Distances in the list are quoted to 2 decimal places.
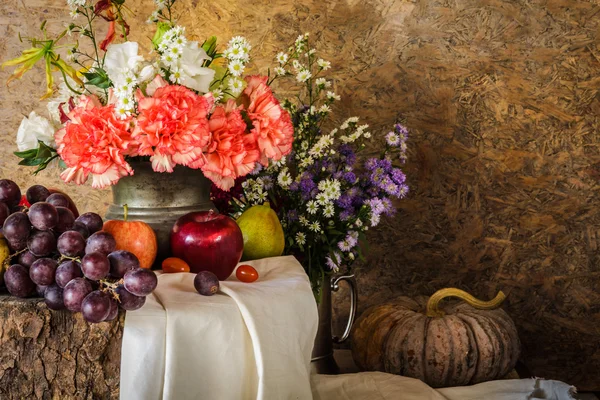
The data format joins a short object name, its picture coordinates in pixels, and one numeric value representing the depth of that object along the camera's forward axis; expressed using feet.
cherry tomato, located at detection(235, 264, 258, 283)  4.39
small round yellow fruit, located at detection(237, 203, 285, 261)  5.00
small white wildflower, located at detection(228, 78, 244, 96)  4.66
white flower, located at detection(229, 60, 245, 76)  4.62
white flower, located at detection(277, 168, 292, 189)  5.65
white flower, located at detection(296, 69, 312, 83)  5.68
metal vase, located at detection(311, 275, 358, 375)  5.89
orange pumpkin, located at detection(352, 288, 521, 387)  5.85
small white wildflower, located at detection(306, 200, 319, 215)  5.57
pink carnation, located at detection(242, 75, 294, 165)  4.56
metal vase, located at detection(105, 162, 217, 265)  4.58
